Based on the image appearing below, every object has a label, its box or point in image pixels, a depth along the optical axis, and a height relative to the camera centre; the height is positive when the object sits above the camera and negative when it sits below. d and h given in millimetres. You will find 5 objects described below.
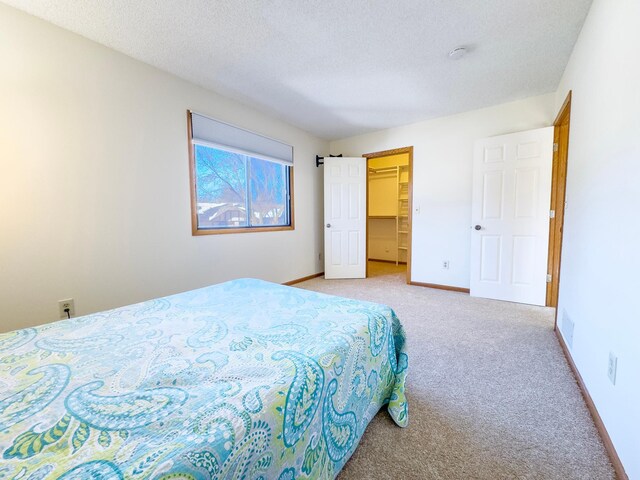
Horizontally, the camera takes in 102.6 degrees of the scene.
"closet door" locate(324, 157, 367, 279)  4234 +71
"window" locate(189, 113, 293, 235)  2721 +527
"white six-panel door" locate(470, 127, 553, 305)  2867 +51
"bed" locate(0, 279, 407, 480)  509 -452
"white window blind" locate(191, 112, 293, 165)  2656 +973
